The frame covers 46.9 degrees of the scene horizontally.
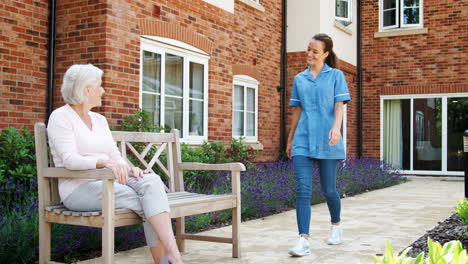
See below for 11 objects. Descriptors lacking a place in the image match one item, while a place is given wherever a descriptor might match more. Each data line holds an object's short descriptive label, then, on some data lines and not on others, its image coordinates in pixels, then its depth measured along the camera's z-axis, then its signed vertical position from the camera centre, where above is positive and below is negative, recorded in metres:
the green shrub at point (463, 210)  4.78 -0.67
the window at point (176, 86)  7.29 +0.69
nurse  4.50 +0.06
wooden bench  3.14 -0.47
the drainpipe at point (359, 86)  14.73 +1.34
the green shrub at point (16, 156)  5.25 -0.23
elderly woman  3.25 -0.19
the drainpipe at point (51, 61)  6.46 +0.88
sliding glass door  13.99 +0.09
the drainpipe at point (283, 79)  12.04 +1.25
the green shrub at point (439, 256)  1.79 -0.42
